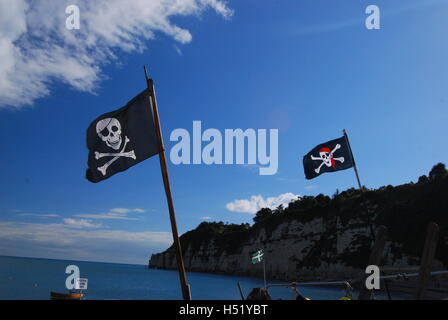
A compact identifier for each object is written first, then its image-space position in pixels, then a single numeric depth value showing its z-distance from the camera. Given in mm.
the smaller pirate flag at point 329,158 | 14438
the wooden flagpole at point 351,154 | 13505
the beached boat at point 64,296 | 34156
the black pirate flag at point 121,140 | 6648
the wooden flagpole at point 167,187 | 5574
